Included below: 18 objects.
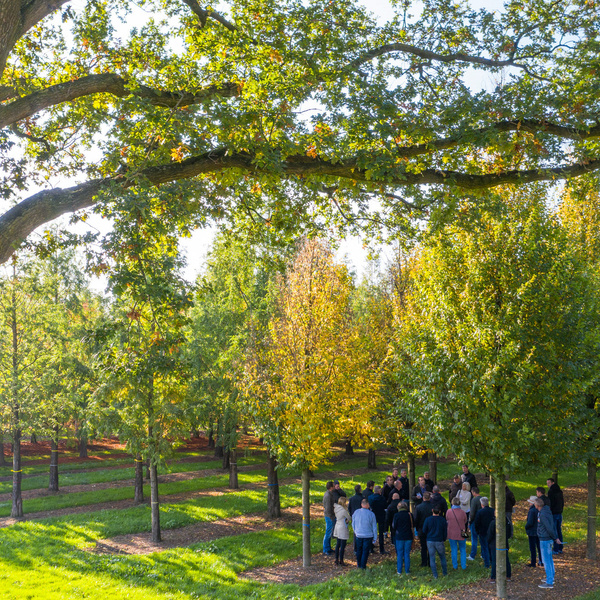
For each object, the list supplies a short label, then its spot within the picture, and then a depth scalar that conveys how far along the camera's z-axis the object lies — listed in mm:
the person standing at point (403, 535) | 11305
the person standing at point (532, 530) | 11305
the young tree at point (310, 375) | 12703
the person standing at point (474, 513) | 12172
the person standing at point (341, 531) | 12625
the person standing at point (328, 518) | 13648
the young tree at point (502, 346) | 9039
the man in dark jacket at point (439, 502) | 11739
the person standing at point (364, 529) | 11781
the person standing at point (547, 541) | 10016
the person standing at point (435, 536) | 10898
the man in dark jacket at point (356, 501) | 12555
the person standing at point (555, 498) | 12695
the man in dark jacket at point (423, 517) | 11562
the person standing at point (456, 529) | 11359
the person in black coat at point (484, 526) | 11384
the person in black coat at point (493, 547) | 10719
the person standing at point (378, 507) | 13289
